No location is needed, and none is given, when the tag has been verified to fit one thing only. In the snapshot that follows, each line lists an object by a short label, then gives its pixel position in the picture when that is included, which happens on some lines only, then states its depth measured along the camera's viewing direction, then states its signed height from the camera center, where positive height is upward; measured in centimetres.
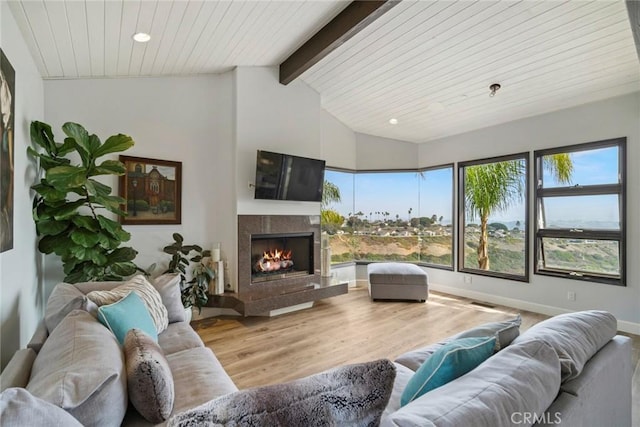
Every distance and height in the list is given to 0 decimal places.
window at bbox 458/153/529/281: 453 -2
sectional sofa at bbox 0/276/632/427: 73 -52
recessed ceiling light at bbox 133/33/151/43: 259 +157
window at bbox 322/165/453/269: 570 +0
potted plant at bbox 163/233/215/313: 340 -66
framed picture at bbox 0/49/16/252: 170 +40
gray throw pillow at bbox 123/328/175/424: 112 -64
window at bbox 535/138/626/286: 369 +5
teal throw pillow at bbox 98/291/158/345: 156 -54
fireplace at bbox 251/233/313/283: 414 -57
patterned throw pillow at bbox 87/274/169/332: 182 -51
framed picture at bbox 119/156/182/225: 336 +31
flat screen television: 381 +53
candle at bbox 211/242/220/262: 374 -46
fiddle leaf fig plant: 237 +10
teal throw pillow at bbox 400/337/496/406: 106 -54
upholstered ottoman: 464 -105
